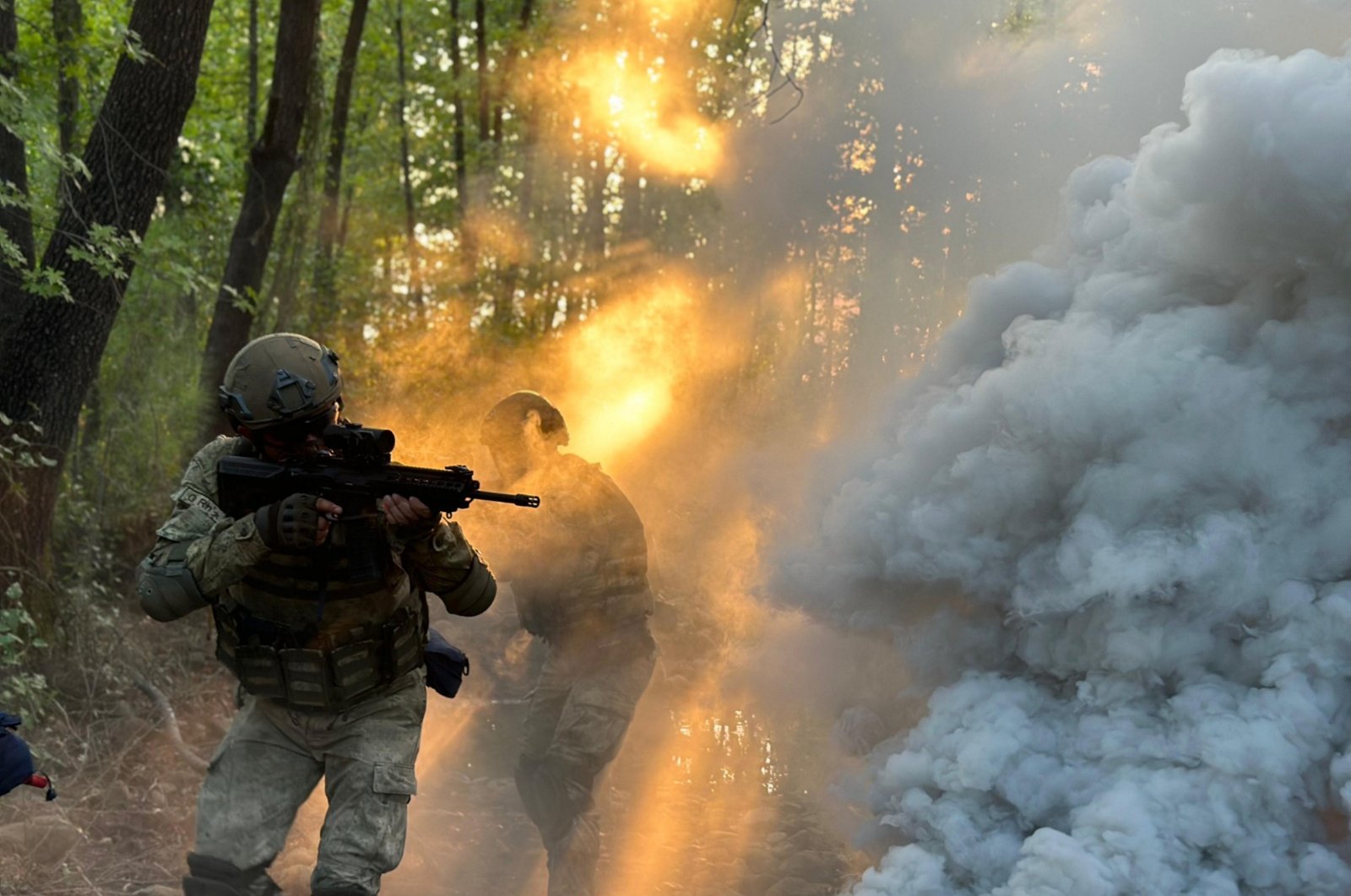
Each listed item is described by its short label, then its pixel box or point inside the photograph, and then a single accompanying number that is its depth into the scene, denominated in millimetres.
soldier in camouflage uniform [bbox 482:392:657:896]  6004
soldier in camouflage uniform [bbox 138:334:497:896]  3834
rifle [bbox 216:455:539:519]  3750
